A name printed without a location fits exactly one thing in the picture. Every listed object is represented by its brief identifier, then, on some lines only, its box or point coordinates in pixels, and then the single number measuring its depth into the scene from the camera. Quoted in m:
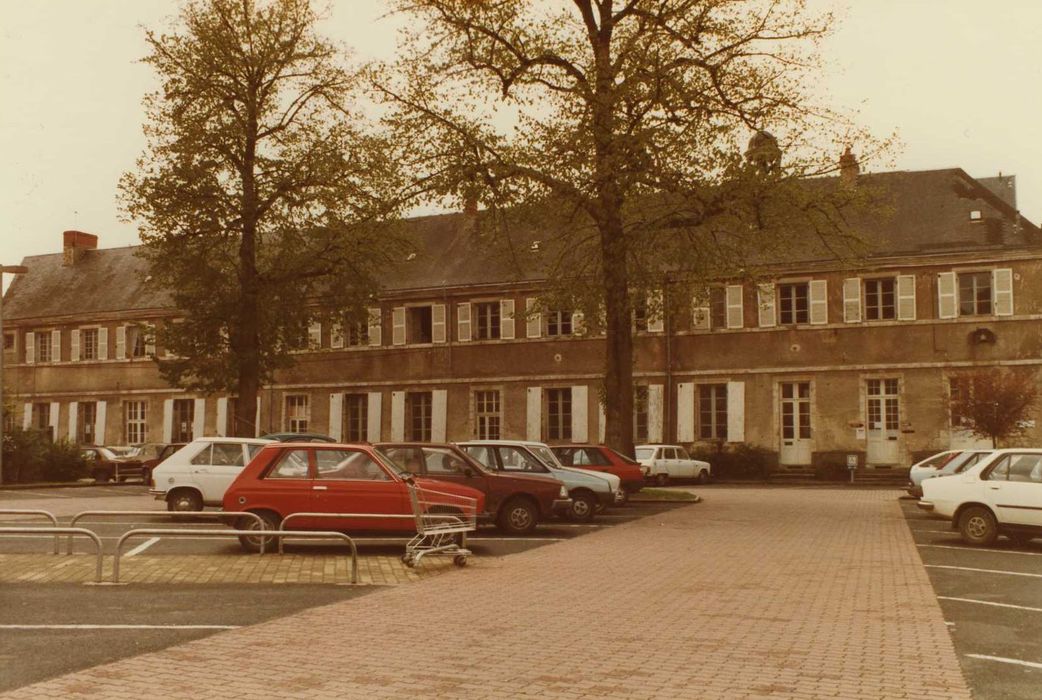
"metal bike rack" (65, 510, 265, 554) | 14.74
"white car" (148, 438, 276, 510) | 22.03
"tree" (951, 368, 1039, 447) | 37.75
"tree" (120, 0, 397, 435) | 36.41
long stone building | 41.00
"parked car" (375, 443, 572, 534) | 18.89
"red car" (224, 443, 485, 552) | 16.34
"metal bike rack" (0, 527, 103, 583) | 12.87
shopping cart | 14.66
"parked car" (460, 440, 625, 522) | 21.11
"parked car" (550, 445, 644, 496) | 26.80
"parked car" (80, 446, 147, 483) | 41.19
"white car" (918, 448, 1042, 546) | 17.44
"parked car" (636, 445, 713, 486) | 39.62
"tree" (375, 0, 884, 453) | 25.78
